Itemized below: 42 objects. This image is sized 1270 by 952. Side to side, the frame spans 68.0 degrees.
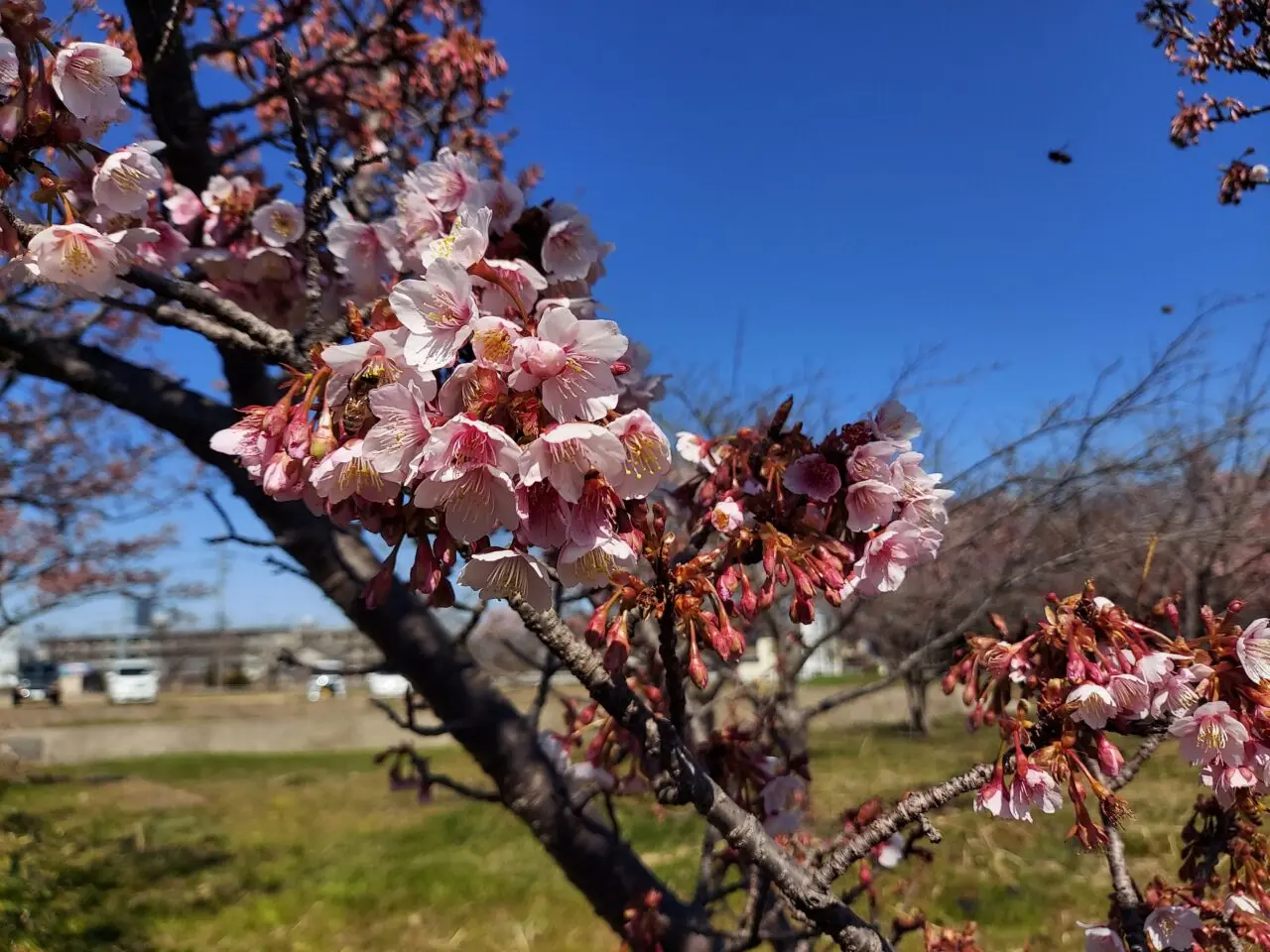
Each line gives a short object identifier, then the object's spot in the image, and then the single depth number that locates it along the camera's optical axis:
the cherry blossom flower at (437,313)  0.29
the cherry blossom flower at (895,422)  0.40
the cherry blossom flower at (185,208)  0.53
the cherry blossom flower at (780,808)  0.58
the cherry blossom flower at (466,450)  0.28
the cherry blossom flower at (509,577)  0.31
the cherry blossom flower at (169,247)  0.50
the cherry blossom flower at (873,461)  0.38
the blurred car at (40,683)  18.29
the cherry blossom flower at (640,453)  0.31
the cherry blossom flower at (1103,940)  0.48
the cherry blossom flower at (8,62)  0.36
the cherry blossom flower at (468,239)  0.32
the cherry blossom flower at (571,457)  0.28
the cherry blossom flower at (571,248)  0.40
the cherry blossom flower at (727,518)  0.39
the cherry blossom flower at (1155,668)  0.36
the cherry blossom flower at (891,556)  0.38
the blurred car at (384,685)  23.46
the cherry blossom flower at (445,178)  0.41
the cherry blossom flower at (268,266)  0.48
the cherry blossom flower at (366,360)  0.30
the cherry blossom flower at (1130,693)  0.36
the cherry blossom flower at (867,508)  0.38
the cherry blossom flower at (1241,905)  0.44
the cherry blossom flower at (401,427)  0.29
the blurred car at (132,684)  21.13
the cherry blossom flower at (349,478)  0.30
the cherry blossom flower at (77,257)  0.36
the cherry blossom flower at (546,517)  0.31
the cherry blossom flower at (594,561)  0.31
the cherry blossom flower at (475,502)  0.29
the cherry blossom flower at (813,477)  0.39
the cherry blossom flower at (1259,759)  0.36
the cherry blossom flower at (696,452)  0.45
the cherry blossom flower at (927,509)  0.39
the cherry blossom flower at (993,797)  0.39
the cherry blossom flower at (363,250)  0.43
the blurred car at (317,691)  19.83
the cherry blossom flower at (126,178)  0.39
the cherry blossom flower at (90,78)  0.37
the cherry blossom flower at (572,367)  0.29
